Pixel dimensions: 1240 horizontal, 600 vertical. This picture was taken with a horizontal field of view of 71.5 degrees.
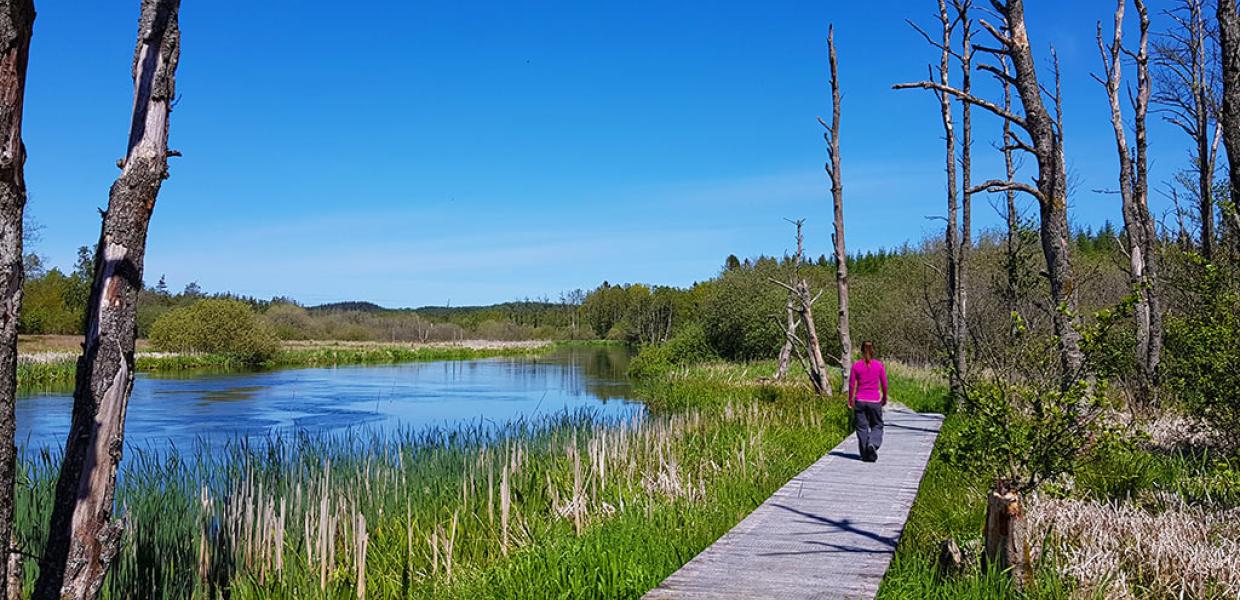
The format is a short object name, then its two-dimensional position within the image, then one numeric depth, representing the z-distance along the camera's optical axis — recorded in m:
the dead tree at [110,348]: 3.31
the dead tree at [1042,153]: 8.45
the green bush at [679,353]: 38.38
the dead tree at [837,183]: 16.48
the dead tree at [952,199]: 17.12
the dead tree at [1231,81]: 7.45
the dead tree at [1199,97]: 13.88
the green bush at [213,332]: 40.06
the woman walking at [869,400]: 8.98
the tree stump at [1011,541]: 4.73
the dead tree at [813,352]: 16.50
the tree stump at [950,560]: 4.94
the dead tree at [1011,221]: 12.05
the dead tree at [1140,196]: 13.20
